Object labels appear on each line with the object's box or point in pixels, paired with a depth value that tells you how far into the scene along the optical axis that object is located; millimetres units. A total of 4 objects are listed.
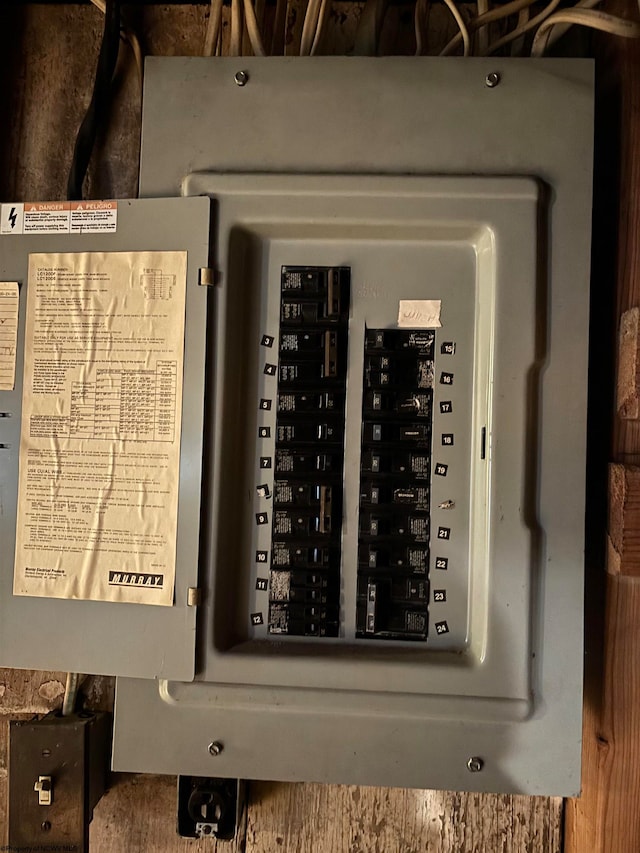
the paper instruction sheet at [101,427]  823
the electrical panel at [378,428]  792
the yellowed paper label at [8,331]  863
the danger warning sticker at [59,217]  845
